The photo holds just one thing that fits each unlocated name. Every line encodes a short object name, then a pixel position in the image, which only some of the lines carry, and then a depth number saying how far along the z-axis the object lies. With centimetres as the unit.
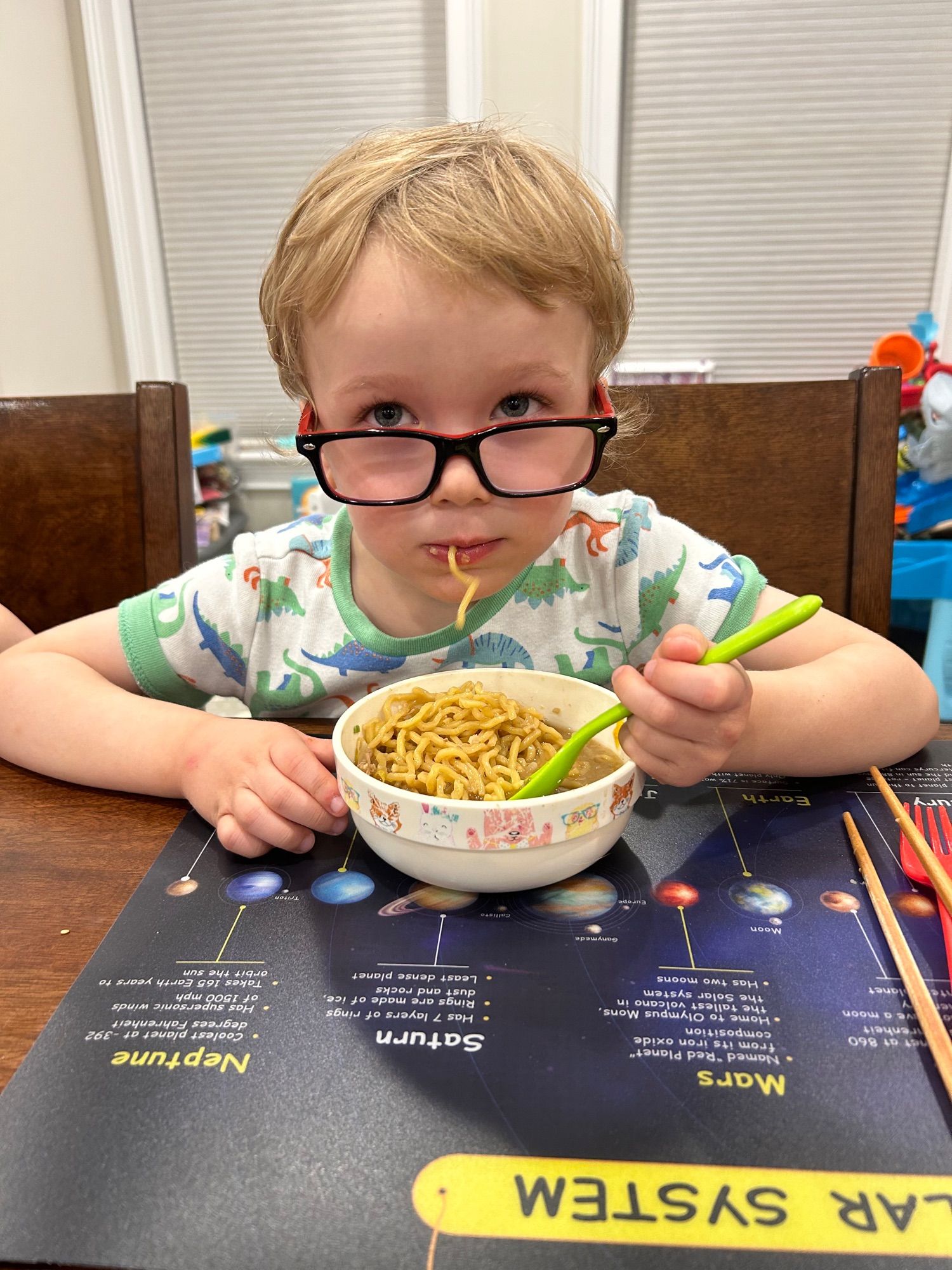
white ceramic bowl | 53
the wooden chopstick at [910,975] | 44
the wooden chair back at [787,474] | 111
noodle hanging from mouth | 75
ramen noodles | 63
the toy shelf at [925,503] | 176
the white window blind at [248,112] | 284
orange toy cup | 195
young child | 67
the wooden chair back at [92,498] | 119
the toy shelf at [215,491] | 296
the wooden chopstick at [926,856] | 55
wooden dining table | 52
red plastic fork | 60
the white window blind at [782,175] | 267
